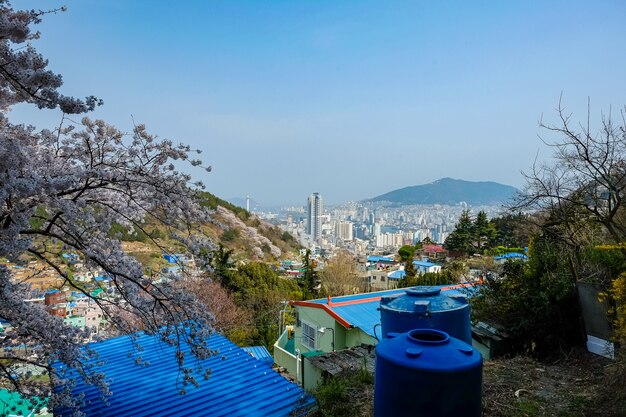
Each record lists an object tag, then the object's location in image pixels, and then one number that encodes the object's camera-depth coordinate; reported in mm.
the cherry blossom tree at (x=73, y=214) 3439
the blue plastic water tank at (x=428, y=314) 5508
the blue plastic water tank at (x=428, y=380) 3291
